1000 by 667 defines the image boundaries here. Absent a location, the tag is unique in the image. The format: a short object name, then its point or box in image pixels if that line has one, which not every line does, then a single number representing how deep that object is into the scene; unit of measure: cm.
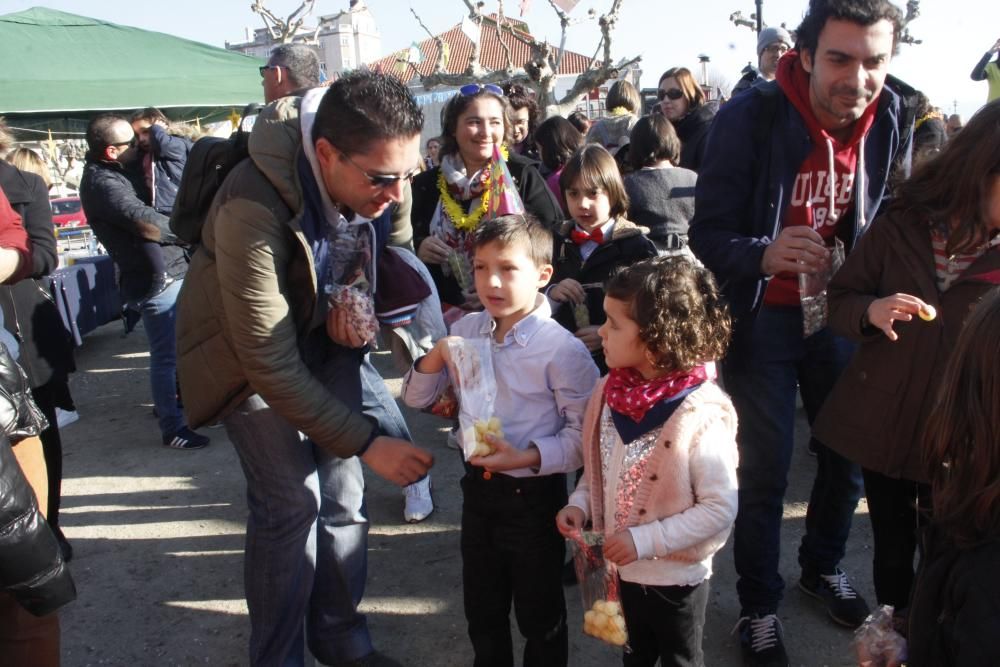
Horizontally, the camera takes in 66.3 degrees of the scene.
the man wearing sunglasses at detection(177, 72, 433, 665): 199
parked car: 2008
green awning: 669
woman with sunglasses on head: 349
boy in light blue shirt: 221
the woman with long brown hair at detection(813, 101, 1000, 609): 197
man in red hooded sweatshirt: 231
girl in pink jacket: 190
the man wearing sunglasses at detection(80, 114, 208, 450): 497
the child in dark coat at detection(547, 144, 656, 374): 294
